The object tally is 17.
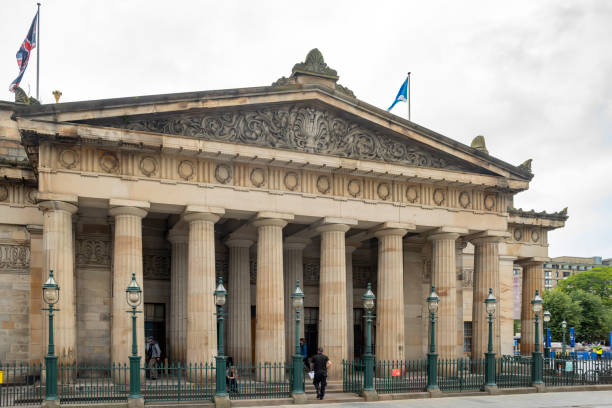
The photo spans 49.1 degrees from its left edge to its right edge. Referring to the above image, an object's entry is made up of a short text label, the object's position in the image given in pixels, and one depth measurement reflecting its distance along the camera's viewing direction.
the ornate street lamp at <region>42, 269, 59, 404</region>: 21.19
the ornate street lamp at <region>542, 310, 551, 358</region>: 36.32
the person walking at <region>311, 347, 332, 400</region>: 25.03
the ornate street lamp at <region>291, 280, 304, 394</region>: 24.62
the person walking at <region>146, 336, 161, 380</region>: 29.48
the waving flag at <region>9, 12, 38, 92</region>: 32.09
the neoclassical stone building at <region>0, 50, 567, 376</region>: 26.25
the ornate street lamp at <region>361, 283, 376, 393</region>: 25.51
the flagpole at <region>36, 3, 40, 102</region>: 32.19
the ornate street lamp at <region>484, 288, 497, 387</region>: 28.00
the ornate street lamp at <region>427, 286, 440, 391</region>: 26.73
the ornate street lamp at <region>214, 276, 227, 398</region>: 22.91
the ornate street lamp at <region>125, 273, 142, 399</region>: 22.16
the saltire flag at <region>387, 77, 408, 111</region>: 36.53
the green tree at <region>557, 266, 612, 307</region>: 97.50
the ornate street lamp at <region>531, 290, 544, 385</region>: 29.48
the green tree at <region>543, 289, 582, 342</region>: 73.75
